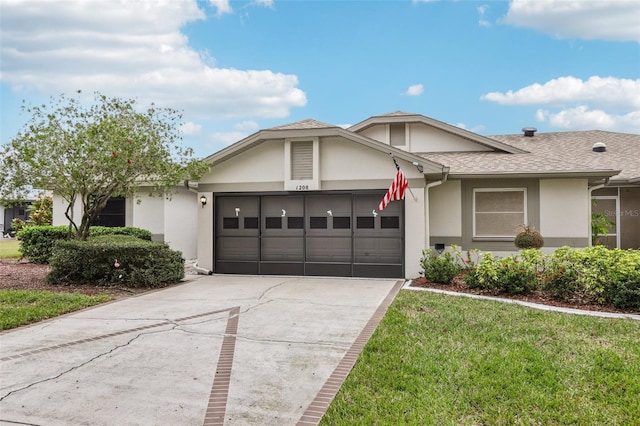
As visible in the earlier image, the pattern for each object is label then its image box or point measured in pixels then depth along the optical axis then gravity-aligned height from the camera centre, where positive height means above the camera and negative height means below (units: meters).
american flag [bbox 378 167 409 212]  10.80 +0.82
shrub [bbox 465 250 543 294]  9.15 -1.04
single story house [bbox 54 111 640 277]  11.91 +0.54
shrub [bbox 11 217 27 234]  25.06 +0.07
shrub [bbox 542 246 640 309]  7.96 -0.98
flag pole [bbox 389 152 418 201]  11.64 +0.81
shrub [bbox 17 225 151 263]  14.98 -0.39
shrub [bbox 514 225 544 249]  11.66 -0.44
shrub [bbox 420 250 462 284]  10.45 -1.05
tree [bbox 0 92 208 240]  10.57 +1.70
